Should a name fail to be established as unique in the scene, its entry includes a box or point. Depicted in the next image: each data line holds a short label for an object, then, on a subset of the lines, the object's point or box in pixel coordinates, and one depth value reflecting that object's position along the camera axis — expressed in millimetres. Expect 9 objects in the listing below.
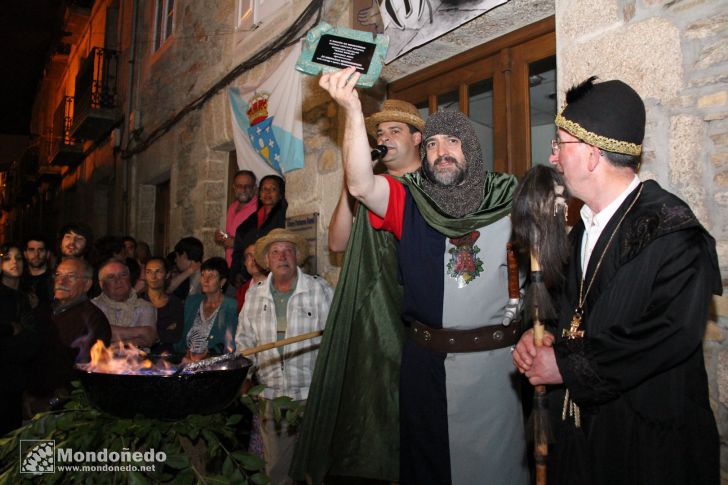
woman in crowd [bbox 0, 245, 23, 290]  3350
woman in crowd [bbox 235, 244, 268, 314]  3832
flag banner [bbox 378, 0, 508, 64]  3061
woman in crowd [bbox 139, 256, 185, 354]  3865
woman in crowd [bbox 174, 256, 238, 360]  3652
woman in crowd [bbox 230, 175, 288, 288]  4461
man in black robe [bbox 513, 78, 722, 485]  1355
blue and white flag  4441
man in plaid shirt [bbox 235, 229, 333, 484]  3111
